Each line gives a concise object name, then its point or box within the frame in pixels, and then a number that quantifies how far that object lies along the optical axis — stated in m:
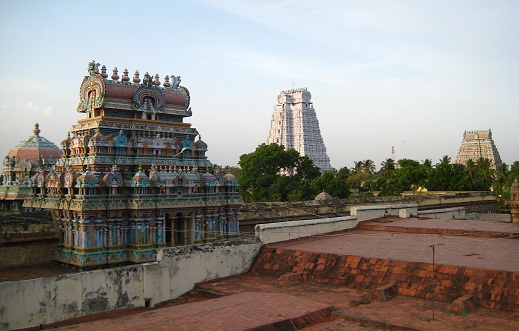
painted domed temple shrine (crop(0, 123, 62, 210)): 21.91
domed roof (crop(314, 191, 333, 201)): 32.66
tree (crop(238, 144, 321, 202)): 50.41
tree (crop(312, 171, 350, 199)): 48.41
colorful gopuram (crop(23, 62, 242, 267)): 15.88
